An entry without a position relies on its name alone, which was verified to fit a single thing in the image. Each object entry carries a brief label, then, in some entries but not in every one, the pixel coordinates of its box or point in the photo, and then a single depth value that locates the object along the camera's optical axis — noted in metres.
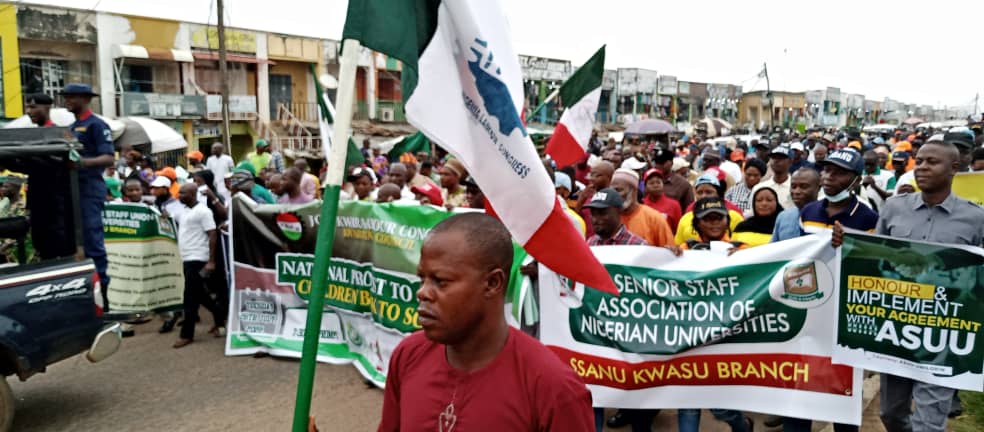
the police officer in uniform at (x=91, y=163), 6.88
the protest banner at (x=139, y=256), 8.00
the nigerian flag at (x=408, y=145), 8.98
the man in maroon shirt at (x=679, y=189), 8.12
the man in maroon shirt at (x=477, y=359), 1.83
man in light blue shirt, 5.27
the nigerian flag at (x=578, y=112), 6.21
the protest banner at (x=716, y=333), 4.16
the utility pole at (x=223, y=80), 18.92
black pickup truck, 5.04
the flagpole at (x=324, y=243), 2.27
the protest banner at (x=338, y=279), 6.00
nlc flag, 2.43
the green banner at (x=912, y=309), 3.84
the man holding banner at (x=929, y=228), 3.91
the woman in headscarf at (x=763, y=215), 5.39
